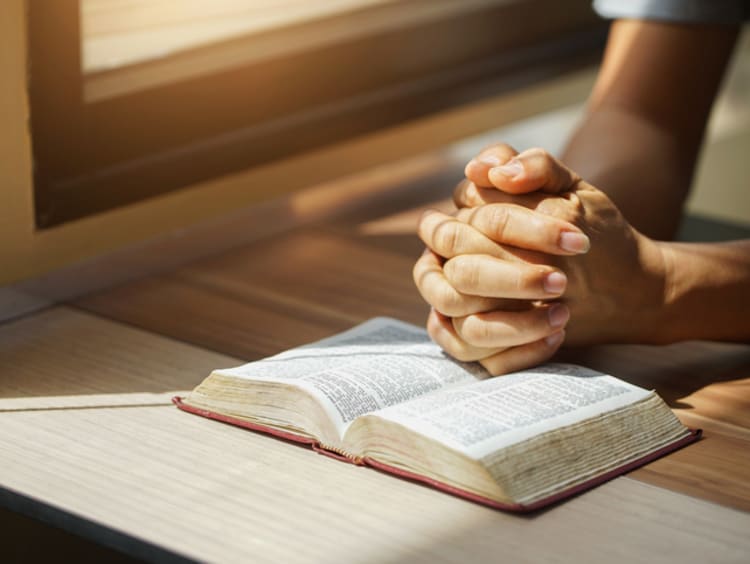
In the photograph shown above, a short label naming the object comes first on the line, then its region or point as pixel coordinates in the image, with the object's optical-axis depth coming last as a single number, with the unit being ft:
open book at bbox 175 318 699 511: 2.39
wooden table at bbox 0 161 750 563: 2.31
